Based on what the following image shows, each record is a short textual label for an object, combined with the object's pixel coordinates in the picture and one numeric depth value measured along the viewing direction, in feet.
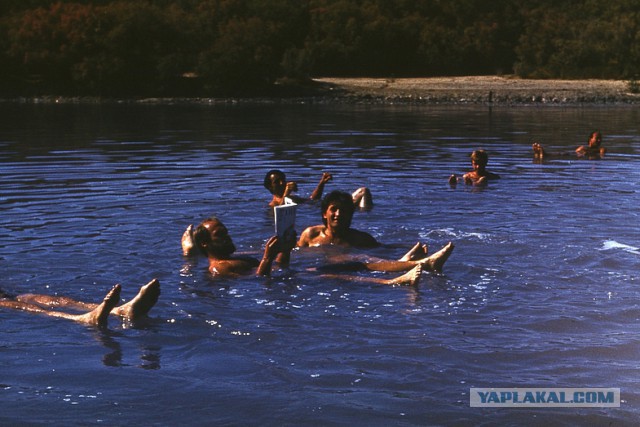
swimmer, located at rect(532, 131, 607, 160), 70.03
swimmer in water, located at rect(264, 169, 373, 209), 47.75
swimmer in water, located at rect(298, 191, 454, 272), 35.22
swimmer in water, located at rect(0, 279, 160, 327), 28.02
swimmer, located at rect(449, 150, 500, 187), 56.54
